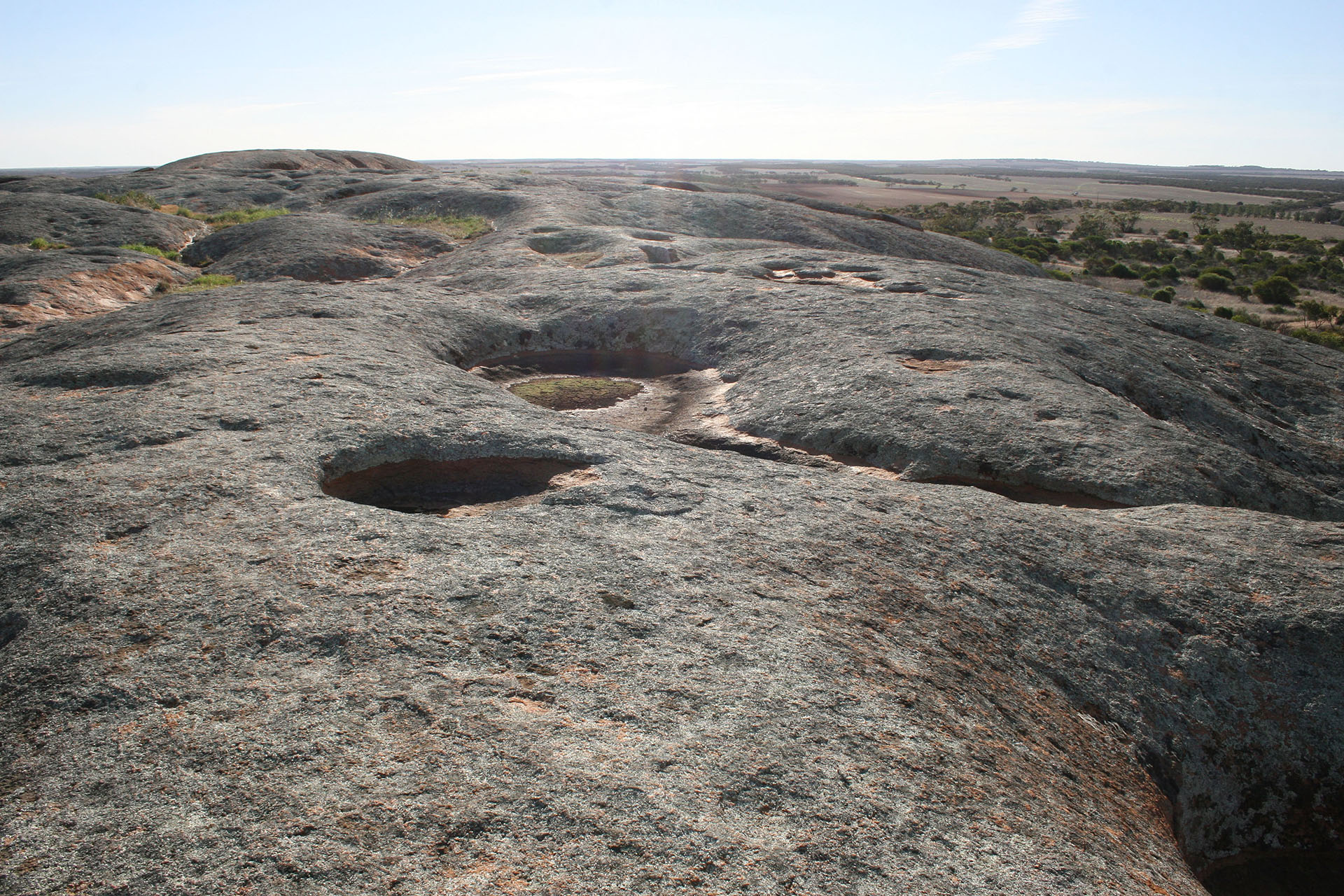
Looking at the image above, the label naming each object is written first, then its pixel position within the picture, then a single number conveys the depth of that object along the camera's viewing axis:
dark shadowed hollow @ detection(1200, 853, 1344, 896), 4.09
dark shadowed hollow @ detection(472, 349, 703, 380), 9.45
